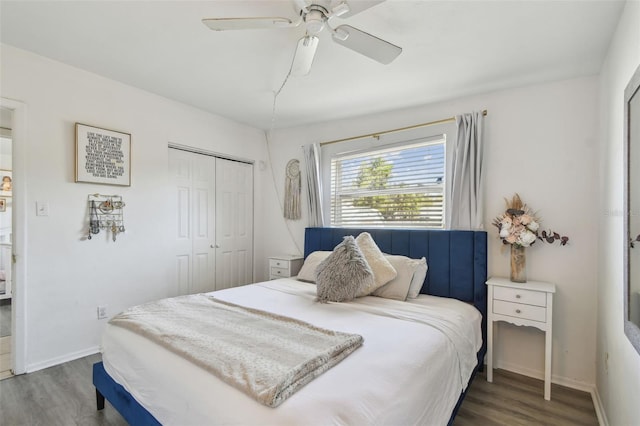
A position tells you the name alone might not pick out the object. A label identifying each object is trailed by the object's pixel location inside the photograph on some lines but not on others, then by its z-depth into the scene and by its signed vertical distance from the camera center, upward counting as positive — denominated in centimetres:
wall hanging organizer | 283 -2
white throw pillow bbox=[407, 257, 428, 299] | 265 -59
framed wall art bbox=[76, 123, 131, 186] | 275 +52
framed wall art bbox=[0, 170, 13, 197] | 533 +49
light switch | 253 +3
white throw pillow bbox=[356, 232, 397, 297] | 260 -46
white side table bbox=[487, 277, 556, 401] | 232 -74
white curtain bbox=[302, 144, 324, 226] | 392 +35
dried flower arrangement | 251 -14
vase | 257 -43
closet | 357 -12
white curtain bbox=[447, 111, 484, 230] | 284 +35
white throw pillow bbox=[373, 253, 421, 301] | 258 -59
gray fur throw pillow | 247 -52
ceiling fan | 156 +100
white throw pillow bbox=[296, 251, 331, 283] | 320 -57
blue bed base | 270 -42
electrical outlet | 289 -94
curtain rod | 307 +90
